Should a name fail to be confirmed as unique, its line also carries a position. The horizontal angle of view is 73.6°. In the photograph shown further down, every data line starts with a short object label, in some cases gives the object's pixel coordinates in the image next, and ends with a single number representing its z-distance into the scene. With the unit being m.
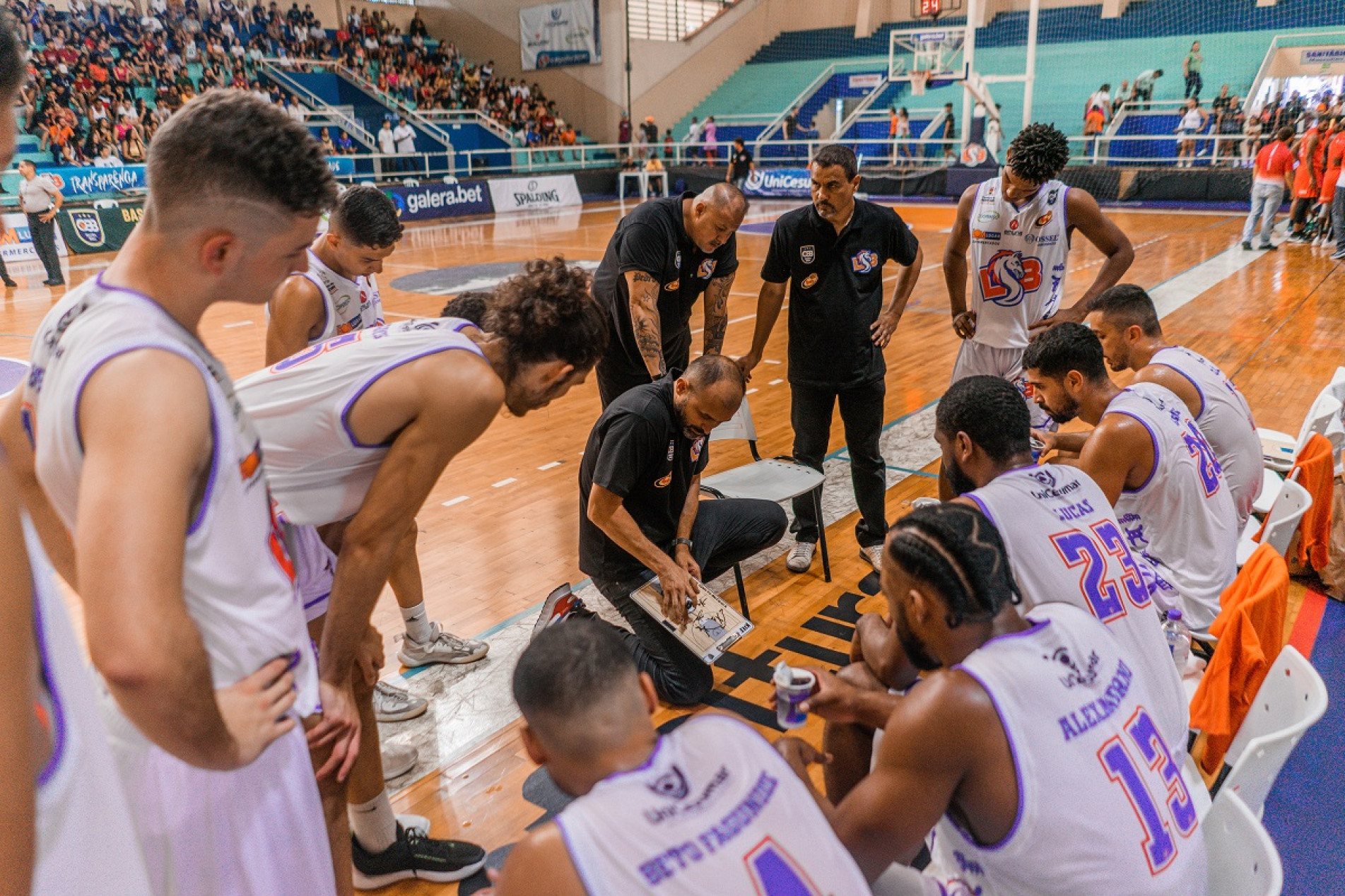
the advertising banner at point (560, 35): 27.17
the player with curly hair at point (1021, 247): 4.39
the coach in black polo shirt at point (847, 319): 4.51
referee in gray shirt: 11.78
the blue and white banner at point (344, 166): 18.92
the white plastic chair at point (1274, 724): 1.80
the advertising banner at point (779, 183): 21.89
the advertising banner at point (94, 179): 15.65
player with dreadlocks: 1.54
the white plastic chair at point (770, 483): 4.24
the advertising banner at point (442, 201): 19.47
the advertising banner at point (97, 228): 14.25
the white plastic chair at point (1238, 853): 1.59
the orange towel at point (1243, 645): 2.43
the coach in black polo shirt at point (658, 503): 3.35
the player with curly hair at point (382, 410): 1.83
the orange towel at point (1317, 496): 3.59
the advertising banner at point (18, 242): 13.41
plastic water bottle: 2.87
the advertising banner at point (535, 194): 21.31
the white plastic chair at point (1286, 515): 2.87
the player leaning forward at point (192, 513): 1.15
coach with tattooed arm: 4.28
